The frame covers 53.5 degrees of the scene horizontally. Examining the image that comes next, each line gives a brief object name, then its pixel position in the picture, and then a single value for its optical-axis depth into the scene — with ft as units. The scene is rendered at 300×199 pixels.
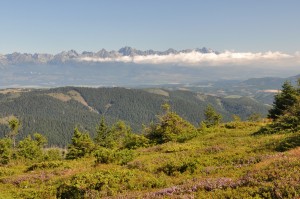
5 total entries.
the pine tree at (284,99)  204.29
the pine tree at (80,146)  248.32
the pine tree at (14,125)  329.64
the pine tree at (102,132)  334.52
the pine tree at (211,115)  367.04
